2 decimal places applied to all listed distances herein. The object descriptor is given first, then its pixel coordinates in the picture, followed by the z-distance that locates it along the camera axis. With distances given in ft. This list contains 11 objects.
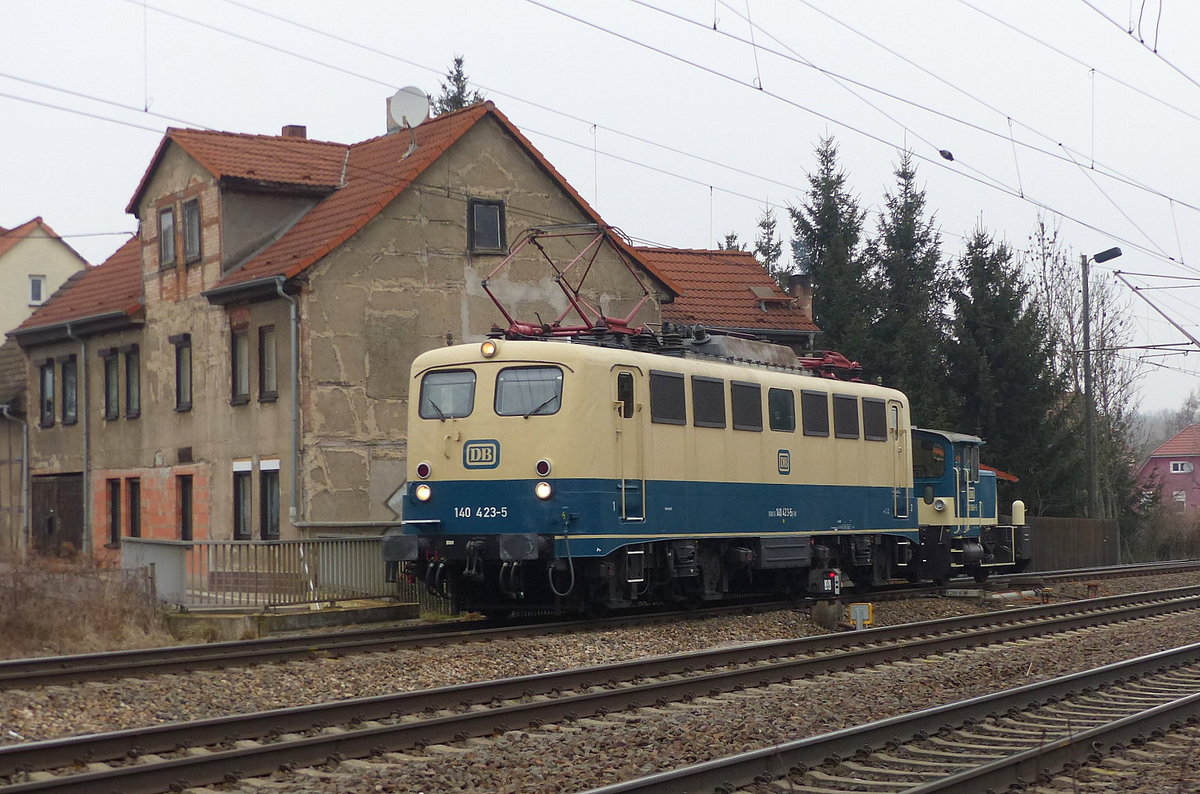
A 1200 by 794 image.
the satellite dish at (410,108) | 95.45
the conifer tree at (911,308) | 138.72
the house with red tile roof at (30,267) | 200.13
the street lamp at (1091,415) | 127.26
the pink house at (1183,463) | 296.92
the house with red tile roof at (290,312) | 85.15
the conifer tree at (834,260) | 146.10
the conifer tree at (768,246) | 234.79
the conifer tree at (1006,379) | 139.64
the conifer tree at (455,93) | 201.98
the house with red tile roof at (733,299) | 117.29
